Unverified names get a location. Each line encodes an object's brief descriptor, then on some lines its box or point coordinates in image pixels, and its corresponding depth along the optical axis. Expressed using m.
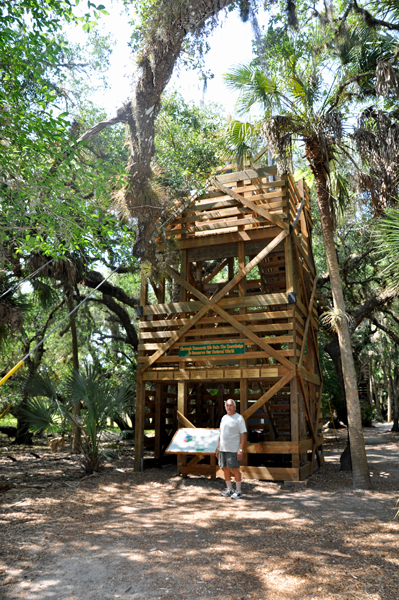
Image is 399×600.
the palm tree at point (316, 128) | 8.45
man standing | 7.66
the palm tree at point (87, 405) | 8.99
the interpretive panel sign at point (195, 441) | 8.32
